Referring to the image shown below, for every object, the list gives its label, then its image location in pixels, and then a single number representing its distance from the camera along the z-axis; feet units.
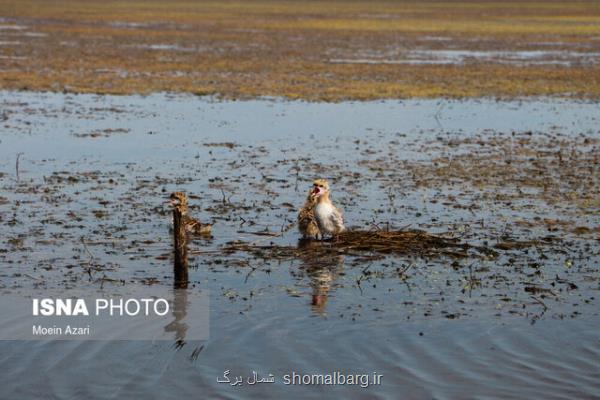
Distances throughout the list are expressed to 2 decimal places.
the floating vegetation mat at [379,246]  50.78
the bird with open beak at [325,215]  51.78
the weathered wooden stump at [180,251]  42.68
